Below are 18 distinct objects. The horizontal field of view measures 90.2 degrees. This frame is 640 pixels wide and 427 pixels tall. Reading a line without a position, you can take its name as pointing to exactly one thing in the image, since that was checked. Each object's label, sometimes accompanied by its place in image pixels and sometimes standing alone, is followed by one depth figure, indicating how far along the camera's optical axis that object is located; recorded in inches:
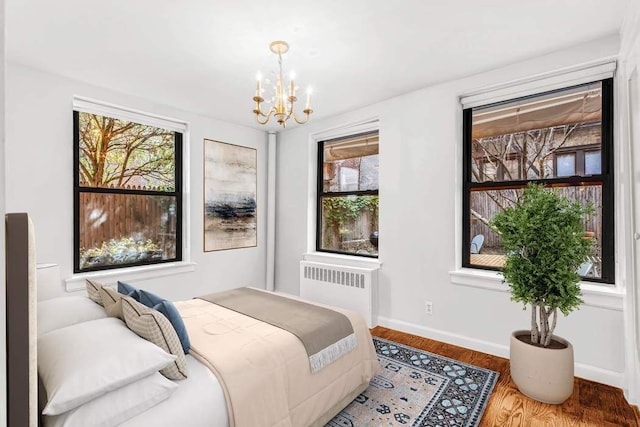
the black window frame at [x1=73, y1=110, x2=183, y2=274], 114.2
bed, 43.5
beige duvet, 56.6
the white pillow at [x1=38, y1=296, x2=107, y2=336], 62.3
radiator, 131.8
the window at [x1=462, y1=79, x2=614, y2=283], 92.4
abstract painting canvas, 150.9
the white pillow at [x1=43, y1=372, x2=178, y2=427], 41.8
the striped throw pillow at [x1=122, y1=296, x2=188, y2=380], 53.9
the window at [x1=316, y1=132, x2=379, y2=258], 145.8
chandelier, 78.5
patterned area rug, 73.9
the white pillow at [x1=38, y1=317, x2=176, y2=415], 41.6
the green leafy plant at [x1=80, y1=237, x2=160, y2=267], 119.2
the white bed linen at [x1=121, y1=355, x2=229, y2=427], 46.8
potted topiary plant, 77.4
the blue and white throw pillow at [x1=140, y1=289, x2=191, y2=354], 62.2
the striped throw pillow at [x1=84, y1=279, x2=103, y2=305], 78.6
